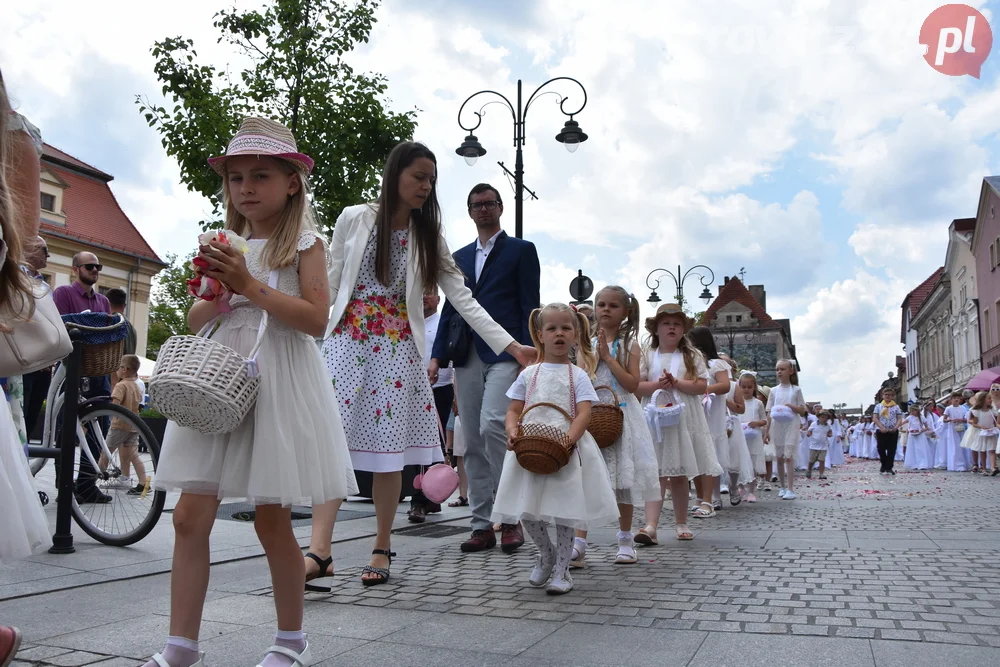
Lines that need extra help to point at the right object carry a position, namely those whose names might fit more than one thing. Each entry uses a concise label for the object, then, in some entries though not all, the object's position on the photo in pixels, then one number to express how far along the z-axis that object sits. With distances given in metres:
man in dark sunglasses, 7.52
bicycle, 5.49
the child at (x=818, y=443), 20.36
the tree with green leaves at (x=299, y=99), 12.99
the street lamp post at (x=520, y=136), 15.60
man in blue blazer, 6.21
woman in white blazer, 4.75
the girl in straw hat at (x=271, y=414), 2.78
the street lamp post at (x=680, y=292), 27.74
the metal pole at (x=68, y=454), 5.25
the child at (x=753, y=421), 12.17
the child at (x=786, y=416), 12.97
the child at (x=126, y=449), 5.70
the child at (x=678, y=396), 7.26
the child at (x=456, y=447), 9.55
